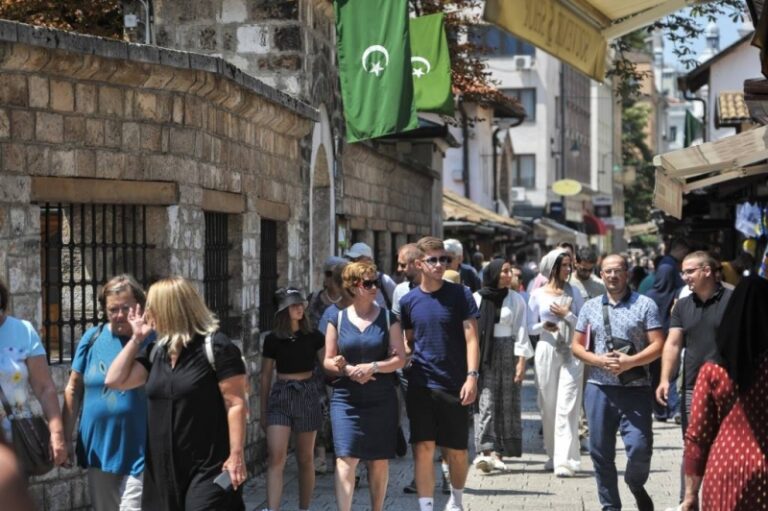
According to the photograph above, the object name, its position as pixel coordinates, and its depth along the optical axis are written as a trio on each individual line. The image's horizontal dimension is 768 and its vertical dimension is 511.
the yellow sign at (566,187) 56.16
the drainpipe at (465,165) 43.39
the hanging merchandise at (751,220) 19.00
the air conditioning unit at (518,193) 63.41
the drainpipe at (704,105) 34.53
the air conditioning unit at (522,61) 60.88
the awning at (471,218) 31.39
